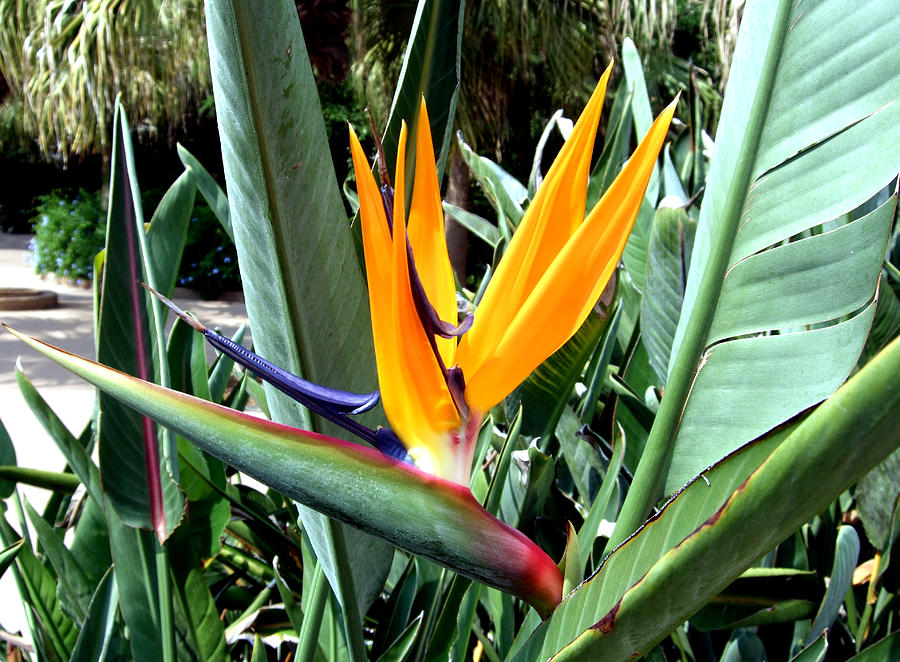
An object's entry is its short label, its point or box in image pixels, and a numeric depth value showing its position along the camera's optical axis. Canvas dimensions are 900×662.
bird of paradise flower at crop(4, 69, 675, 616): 0.31
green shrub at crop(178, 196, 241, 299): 7.18
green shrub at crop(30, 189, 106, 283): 7.75
